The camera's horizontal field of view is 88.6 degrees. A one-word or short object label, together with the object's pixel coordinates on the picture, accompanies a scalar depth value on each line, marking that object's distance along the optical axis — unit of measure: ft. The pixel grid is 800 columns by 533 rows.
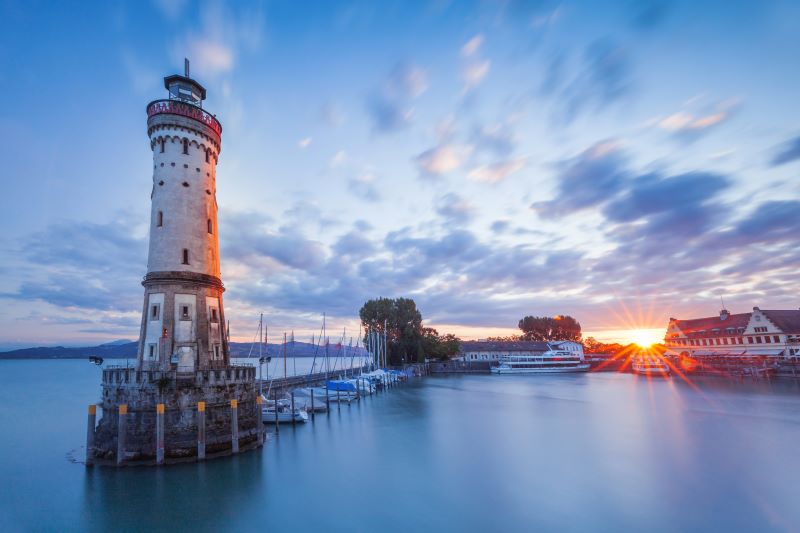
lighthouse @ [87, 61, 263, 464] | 87.40
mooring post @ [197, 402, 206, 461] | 86.33
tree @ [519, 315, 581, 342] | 514.68
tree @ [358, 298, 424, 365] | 356.59
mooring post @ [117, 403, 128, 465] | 83.15
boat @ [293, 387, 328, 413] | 166.30
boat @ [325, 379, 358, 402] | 199.21
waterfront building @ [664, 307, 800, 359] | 260.42
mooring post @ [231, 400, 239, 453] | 92.63
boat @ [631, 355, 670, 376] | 316.19
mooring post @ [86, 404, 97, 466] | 87.35
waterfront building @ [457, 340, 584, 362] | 423.64
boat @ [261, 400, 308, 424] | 137.39
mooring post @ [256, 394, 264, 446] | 103.56
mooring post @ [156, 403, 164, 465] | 83.15
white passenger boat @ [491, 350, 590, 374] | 385.50
